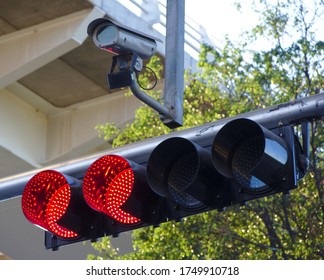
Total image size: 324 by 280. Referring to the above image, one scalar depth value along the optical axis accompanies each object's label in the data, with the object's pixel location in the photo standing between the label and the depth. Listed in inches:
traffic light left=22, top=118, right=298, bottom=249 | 266.6
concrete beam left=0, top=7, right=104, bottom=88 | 949.6
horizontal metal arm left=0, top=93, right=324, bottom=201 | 268.2
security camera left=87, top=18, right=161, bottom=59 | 275.4
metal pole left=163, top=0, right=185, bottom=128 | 301.7
